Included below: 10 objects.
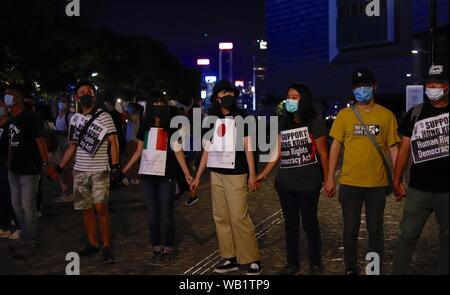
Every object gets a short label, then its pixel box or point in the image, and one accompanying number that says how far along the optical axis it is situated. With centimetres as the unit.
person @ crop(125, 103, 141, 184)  1331
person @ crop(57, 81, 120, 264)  664
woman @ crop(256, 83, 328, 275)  595
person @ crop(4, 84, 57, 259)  711
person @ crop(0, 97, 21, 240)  780
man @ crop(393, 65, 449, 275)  476
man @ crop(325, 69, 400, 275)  557
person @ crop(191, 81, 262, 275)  614
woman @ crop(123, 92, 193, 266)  658
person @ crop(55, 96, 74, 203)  1132
